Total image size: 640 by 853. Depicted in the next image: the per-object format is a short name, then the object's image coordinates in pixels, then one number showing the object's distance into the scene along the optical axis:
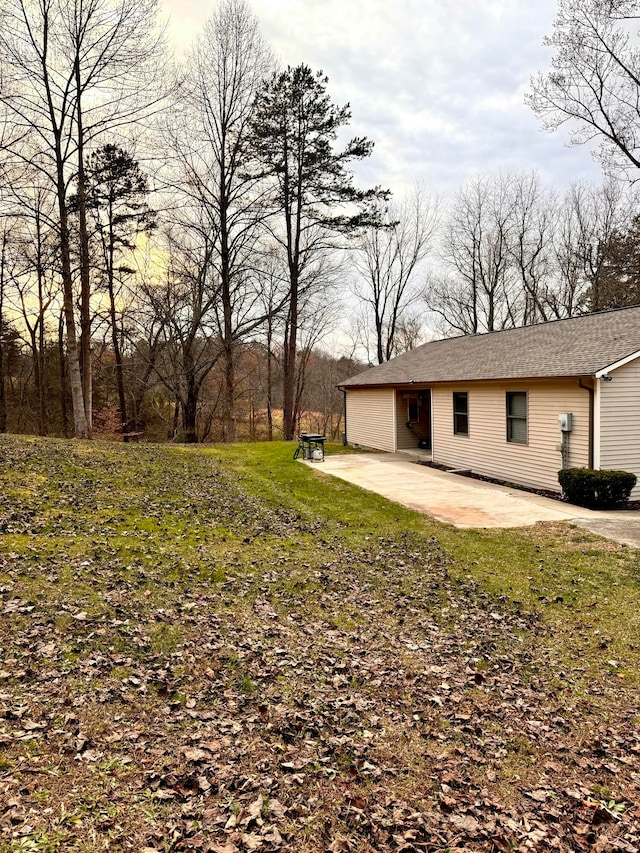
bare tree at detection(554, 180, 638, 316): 24.31
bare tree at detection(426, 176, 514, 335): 27.59
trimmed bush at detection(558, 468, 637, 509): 8.80
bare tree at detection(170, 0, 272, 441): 17.83
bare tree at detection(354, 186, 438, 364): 28.66
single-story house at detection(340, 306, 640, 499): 9.41
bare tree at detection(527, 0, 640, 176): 13.94
